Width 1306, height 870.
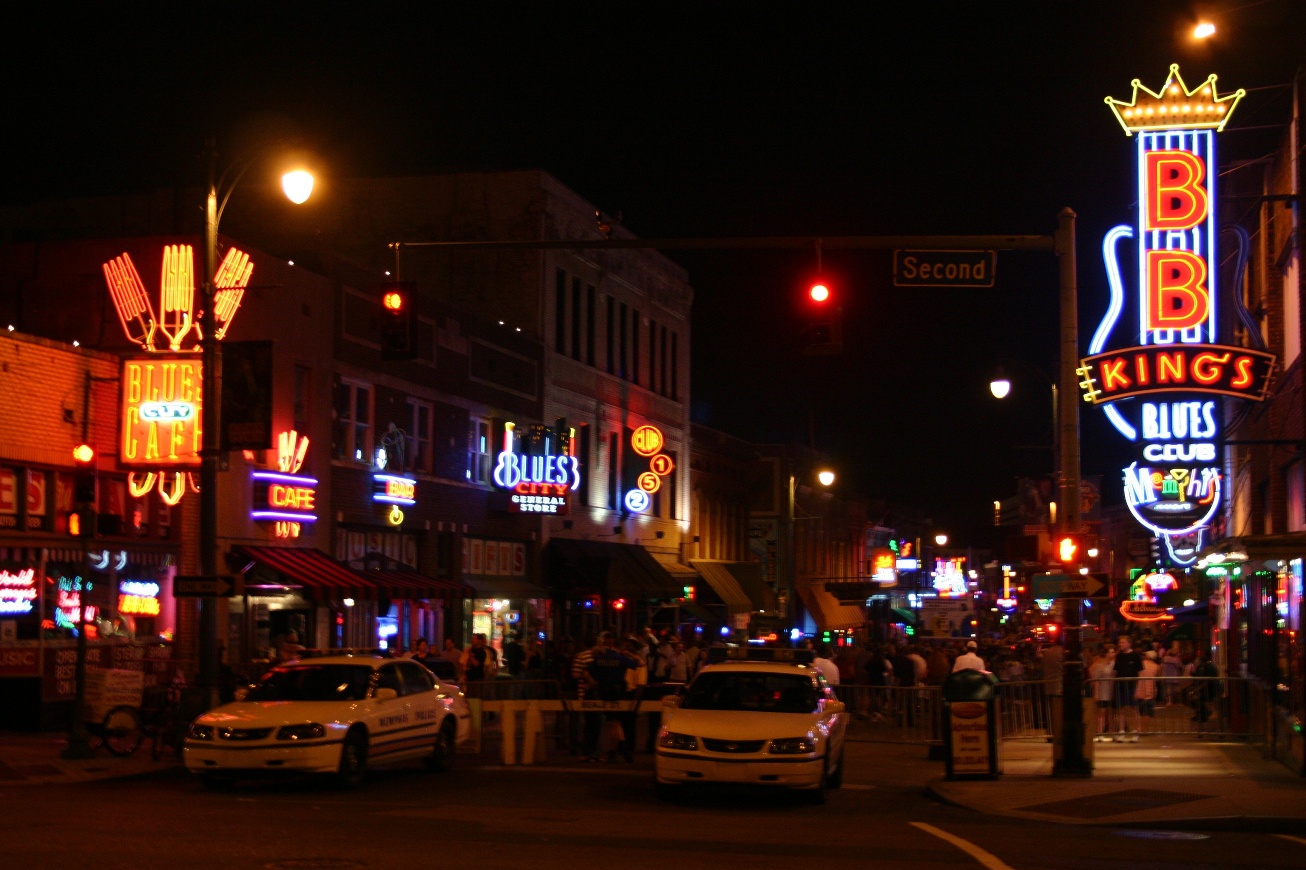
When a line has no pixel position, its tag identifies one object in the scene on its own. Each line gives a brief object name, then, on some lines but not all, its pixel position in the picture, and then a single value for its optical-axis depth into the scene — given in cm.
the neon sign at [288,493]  2747
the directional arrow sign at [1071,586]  1877
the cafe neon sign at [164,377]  2450
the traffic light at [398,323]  1769
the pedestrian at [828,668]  2729
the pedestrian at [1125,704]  2366
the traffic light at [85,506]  1975
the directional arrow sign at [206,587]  2002
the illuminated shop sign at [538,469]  3766
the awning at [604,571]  4069
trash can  1834
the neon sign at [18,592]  2281
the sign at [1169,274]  2562
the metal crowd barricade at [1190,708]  2248
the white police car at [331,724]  1605
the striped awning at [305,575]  2648
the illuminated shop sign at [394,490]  3153
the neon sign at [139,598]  2522
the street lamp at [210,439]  2014
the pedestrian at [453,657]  2693
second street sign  1716
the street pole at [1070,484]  1850
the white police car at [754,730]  1552
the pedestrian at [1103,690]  2389
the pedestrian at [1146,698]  2339
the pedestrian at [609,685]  2156
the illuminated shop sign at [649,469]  4556
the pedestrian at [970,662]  2497
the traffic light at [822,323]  1703
